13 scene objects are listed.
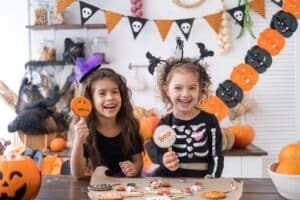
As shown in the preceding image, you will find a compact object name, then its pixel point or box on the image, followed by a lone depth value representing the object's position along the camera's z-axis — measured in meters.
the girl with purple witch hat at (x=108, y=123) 1.53
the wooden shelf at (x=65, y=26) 3.04
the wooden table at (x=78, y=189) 1.05
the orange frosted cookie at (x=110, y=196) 0.99
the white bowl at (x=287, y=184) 1.00
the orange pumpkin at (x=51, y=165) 2.33
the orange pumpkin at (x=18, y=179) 0.97
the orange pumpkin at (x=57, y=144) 2.69
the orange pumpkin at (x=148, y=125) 2.59
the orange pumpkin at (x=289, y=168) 1.02
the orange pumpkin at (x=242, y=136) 2.74
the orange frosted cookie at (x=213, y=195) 0.99
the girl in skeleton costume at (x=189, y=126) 1.53
